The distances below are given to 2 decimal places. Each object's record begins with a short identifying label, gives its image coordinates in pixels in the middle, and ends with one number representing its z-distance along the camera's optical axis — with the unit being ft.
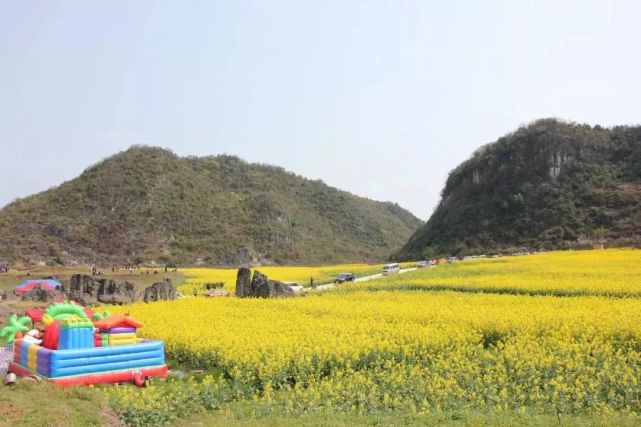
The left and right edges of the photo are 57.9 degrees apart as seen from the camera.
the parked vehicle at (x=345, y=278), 137.18
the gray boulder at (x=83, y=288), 97.40
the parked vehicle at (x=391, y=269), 150.80
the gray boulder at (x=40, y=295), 94.07
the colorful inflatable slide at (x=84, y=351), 38.01
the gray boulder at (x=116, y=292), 92.53
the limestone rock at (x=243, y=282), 102.97
